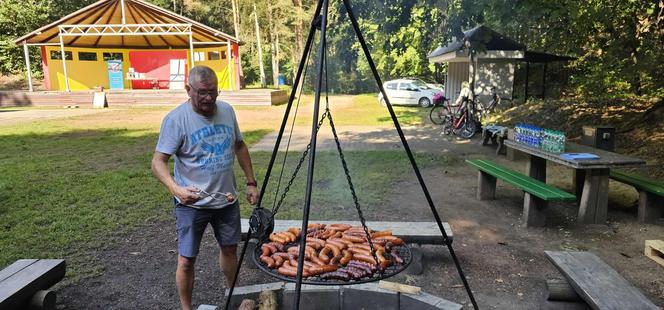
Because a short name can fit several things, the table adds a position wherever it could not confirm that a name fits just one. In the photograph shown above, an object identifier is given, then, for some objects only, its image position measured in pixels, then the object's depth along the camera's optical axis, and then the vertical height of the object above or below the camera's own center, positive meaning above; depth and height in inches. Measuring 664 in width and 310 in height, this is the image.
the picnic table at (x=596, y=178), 189.2 -43.2
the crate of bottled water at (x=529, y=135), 232.4 -28.9
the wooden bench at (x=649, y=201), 194.7 -53.7
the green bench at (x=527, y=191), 180.5 -46.7
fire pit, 114.0 -56.0
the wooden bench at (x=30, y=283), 105.9 -50.3
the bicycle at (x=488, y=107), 504.6 -29.6
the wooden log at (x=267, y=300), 110.8 -55.4
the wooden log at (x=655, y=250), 149.8 -58.8
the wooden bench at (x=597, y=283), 94.2 -47.2
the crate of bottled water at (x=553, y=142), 214.4 -29.5
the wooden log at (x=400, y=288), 114.9 -54.0
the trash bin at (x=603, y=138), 251.9 -32.1
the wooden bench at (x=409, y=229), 152.1 -52.4
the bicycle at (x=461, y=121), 452.8 -40.2
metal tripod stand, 80.3 -1.6
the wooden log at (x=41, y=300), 113.5 -55.8
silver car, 833.5 -18.3
